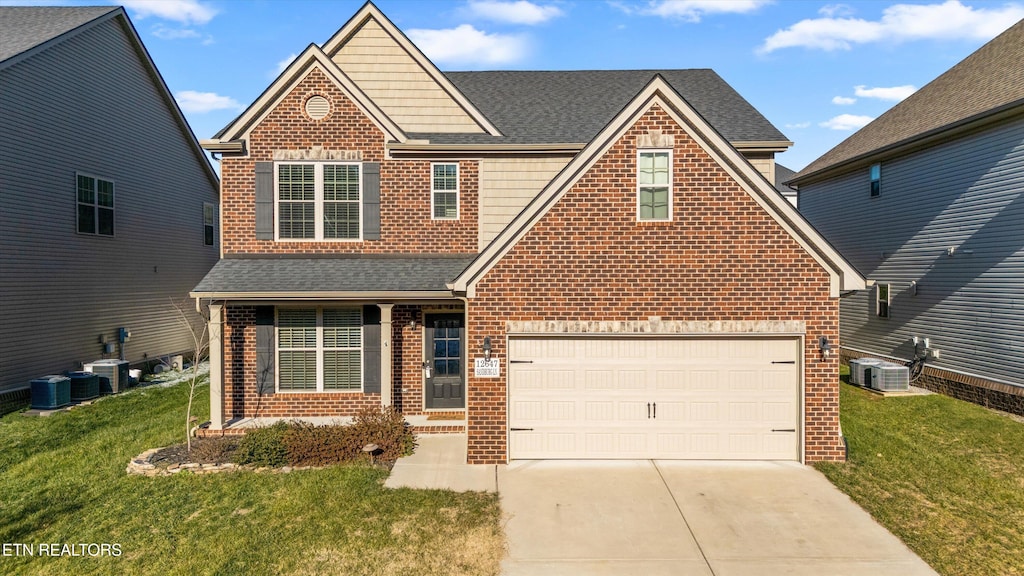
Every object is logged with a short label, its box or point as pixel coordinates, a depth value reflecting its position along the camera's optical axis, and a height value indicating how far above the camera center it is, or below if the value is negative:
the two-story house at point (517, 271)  9.48 +0.19
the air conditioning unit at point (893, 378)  14.65 -2.68
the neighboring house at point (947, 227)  13.35 +1.61
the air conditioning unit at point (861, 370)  15.38 -2.64
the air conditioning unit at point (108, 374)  15.38 -2.68
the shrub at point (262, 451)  9.39 -3.01
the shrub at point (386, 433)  9.91 -2.89
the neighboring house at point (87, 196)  14.09 +2.67
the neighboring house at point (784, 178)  36.77 +7.96
